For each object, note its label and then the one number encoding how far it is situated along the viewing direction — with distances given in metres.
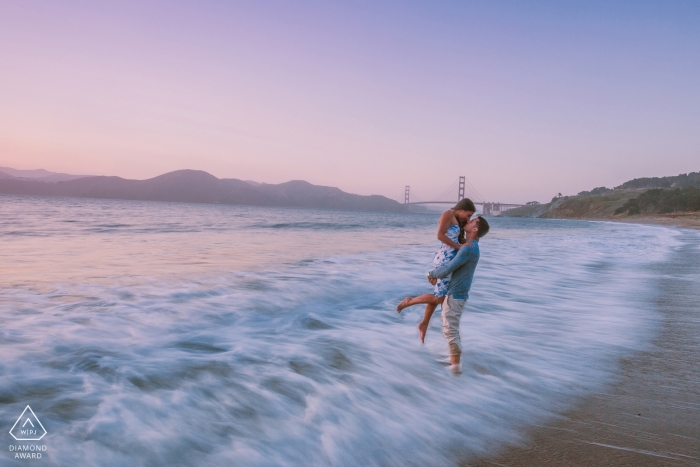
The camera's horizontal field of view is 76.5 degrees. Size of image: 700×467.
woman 3.86
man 3.77
